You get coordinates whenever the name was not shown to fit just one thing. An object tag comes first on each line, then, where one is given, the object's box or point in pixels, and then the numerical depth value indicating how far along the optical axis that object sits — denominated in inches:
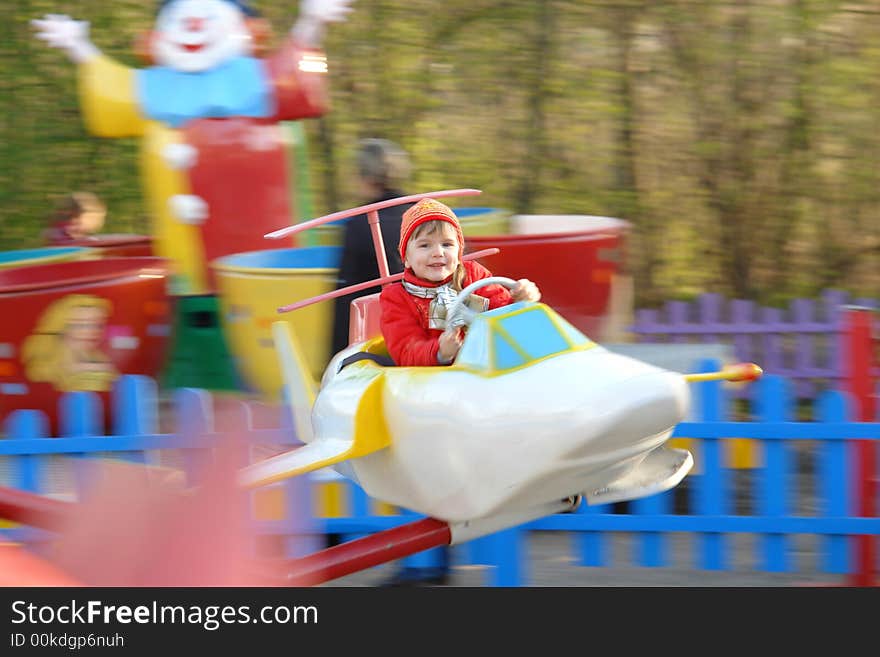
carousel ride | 181.8
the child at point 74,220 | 510.0
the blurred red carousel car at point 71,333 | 390.3
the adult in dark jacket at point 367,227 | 346.6
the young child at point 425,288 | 215.2
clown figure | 424.5
